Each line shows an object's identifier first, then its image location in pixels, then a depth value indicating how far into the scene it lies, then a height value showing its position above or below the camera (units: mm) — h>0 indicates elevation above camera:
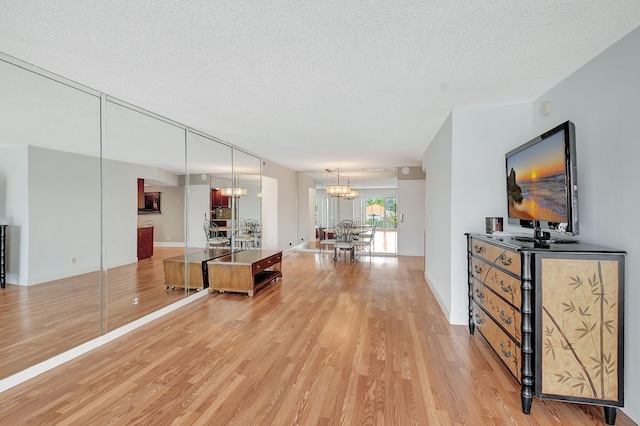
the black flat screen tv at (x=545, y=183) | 1872 +233
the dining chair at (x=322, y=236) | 7660 -797
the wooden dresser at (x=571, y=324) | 1705 -699
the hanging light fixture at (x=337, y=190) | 8250 +689
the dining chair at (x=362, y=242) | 7297 -804
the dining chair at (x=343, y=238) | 7031 -703
